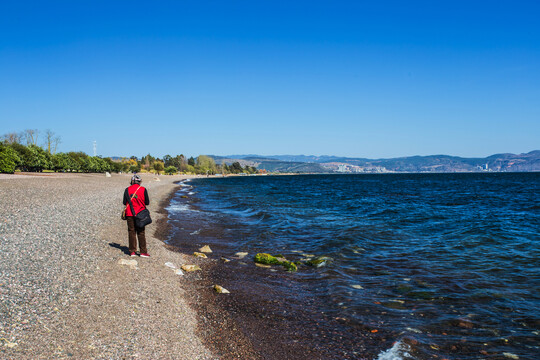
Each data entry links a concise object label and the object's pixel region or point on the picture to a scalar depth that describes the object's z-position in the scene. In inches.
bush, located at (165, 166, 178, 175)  7534.5
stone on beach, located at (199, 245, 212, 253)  547.7
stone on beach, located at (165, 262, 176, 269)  422.6
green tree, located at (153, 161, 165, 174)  7355.3
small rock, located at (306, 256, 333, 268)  488.6
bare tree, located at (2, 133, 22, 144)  4126.2
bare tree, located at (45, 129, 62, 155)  4677.2
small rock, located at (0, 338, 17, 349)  183.9
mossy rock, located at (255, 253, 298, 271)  475.0
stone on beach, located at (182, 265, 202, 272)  423.5
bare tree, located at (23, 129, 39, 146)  4458.7
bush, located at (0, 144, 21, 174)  2177.7
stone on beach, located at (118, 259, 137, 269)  376.2
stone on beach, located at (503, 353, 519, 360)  246.2
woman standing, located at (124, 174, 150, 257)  411.8
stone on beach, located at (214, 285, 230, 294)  355.8
